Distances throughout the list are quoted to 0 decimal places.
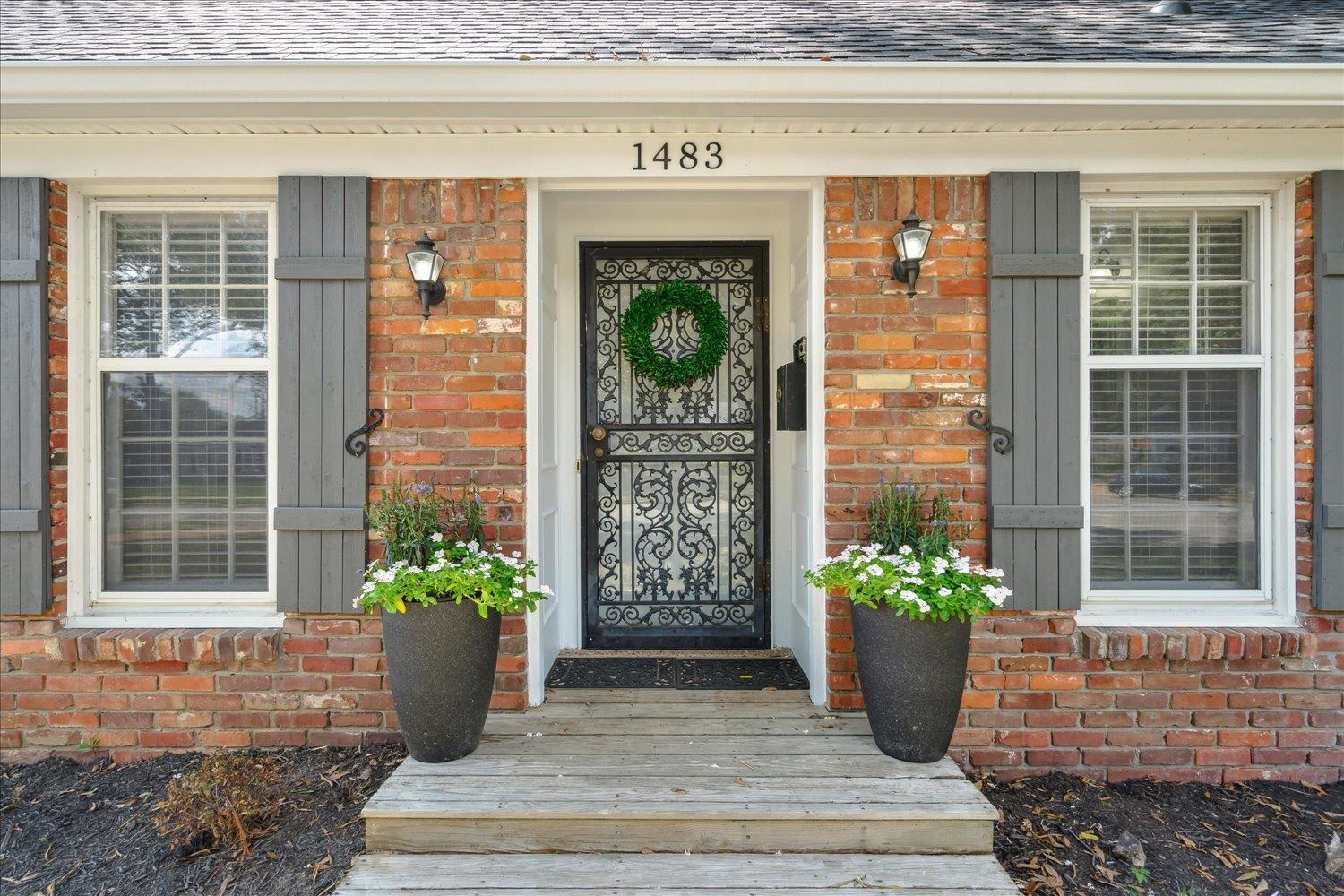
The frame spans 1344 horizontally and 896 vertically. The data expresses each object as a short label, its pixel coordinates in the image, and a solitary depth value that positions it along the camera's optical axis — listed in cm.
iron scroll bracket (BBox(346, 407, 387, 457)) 255
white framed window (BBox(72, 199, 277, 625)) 269
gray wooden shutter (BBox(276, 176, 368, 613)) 255
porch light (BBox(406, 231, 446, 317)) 246
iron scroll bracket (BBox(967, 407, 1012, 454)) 254
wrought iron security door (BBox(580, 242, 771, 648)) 333
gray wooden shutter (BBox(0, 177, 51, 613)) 251
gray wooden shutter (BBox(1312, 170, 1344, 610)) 252
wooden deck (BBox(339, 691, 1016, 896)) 189
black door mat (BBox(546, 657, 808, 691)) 293
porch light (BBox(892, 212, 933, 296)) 242
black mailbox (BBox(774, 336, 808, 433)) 289
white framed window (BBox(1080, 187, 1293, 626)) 266
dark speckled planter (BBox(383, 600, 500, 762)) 221
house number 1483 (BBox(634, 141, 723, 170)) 258
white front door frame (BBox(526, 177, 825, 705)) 265
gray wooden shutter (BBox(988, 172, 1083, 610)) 254
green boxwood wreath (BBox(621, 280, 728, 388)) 326
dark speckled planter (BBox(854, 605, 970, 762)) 220
